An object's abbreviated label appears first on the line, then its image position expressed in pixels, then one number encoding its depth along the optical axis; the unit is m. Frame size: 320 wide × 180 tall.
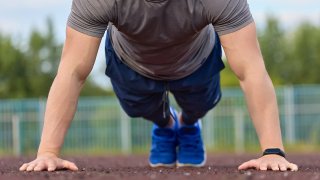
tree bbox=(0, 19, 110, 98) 16.62
